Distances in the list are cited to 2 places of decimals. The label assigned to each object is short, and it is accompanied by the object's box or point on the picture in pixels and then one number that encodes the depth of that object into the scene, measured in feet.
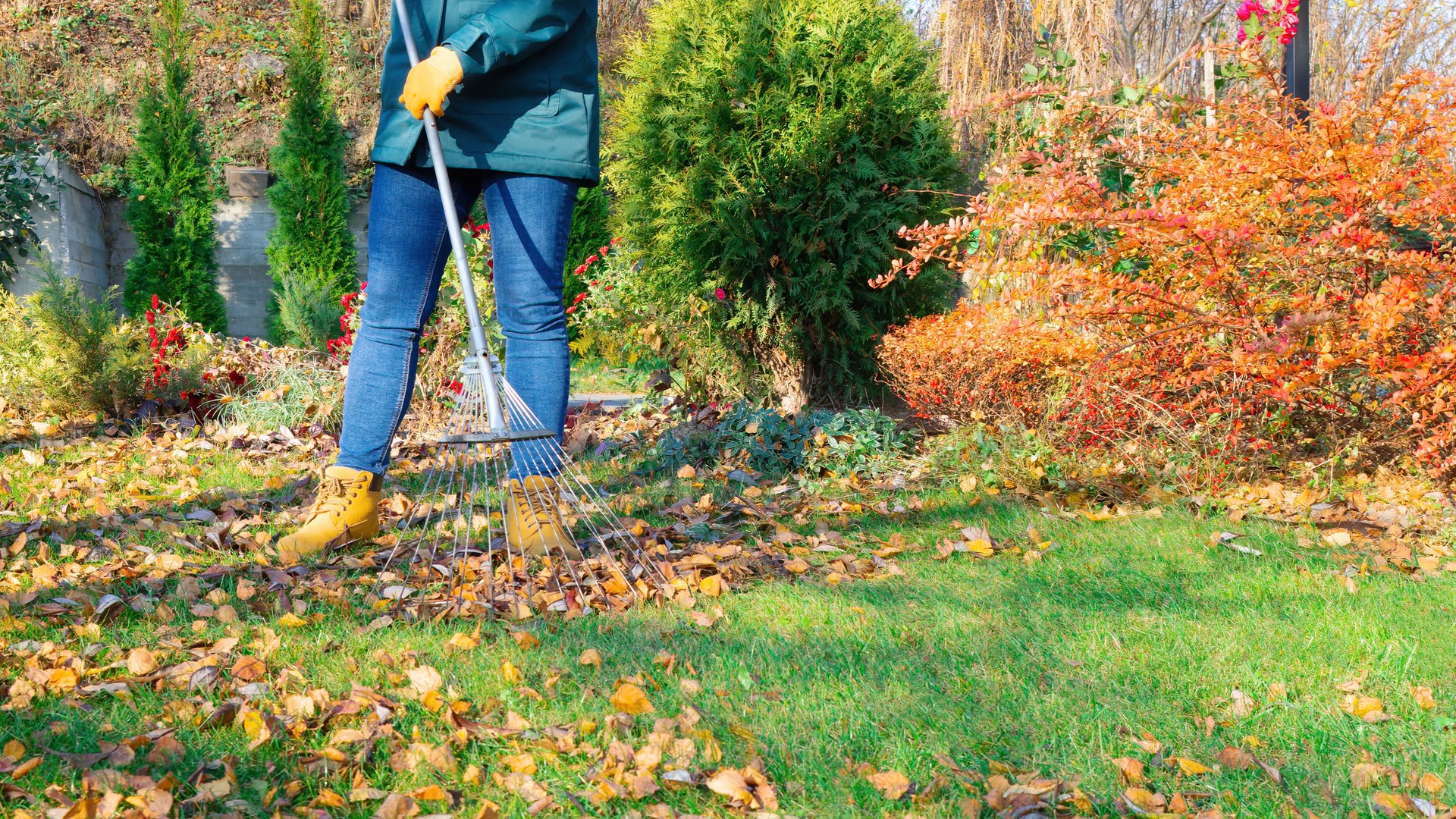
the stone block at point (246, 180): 29.73
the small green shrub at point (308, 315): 20.17
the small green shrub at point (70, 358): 14.37
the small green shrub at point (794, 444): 12.49
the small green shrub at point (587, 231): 28.04
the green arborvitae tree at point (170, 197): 26.63
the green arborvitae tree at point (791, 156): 14.87
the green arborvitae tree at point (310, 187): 26.53
